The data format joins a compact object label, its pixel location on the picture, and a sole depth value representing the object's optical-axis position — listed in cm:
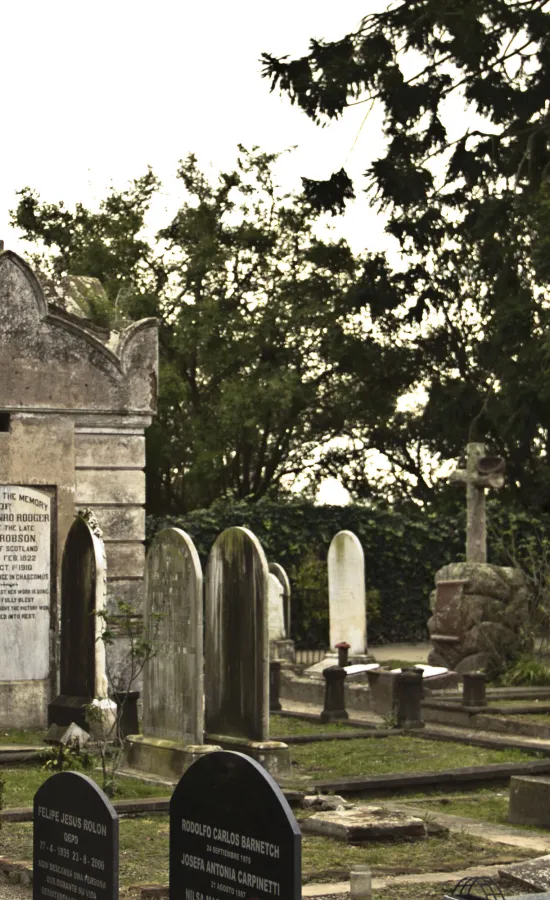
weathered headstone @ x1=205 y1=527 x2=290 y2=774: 1084
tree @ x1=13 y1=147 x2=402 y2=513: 2986
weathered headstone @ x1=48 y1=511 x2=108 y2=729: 1281
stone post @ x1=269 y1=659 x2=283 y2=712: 1630
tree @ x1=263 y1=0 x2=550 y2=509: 1210
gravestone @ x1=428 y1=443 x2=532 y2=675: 1819
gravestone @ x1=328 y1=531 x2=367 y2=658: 1936
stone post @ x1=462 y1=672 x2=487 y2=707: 1512
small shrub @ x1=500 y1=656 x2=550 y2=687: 1741
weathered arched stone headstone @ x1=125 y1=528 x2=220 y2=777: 1103
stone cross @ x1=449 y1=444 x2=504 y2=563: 1908
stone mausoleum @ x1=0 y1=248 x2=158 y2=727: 1402
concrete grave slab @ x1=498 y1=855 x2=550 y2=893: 723
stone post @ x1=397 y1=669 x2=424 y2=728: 1423
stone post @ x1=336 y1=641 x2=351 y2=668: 1820
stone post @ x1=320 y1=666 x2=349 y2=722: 1527
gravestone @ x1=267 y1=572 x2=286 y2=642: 2030
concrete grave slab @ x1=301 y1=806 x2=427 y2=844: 885
